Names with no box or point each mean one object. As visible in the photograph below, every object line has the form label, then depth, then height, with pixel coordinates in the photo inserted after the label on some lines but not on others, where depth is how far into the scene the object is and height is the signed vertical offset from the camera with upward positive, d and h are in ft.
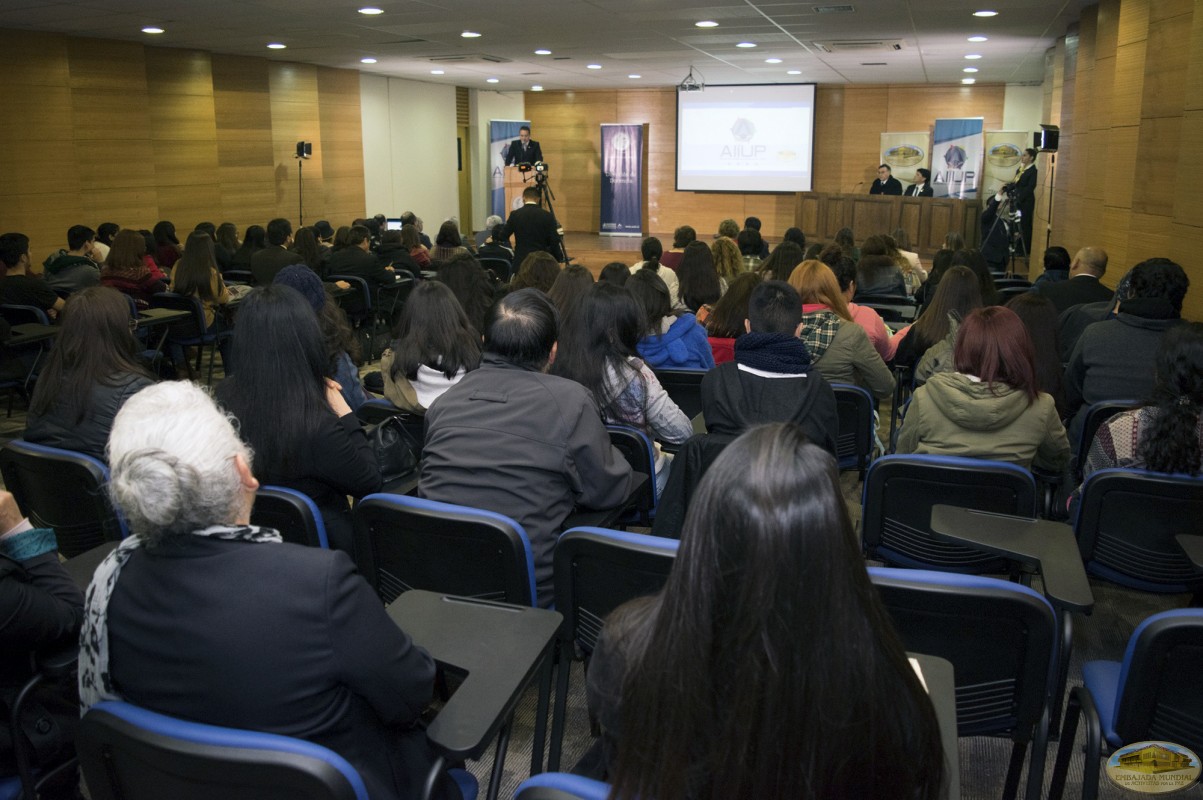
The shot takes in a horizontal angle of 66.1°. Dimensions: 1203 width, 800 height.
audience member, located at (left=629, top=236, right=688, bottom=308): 20.41 -1.05
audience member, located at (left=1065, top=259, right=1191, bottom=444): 12.08 -1.57
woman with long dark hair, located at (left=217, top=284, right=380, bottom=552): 8.29 -1.69
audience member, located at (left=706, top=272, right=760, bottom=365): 15.67 -1.68
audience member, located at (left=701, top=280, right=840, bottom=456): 9.45 -1.77
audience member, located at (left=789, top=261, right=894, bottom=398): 13.88 -2.02
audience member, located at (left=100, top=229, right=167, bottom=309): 22.40 -1.32
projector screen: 53.42 +4.58
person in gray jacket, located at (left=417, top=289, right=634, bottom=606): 7.79 -2.00
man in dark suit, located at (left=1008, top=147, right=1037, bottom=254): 38.73 +1.07
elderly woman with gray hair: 4.43 -1.93
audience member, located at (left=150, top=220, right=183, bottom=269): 28.68 -0.96
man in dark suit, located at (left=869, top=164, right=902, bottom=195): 48.37 +1.67
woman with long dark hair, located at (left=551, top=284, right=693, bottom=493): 10.69 -1.70
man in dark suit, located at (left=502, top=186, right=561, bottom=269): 30.04 -0.43
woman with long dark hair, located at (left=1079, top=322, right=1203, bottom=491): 8.60 -1.82
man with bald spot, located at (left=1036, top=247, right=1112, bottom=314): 17.79 -1.37
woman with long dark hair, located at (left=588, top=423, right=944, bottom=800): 3.13 -1.53
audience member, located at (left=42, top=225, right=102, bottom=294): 23.07 -1.42
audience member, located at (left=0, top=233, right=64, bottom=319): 20.57 -1.52
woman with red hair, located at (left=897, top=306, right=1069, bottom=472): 9.66 -1.94
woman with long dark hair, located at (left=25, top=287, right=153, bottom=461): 10.02 -1.80
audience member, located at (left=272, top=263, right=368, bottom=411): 12.91 -1.67
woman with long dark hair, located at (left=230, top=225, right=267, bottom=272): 28.04 -0.97
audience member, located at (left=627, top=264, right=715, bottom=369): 14.05 -1.80
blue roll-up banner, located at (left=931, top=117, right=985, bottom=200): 51.11 +3.28
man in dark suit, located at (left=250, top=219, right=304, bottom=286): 24.70 -1.21
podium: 60.13 +1.92
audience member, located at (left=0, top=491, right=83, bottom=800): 5.43 -2.45
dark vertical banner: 59.98 +2.38
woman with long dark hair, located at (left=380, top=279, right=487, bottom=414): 11.77 -1.75
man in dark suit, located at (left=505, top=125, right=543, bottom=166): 53.47 +3.74
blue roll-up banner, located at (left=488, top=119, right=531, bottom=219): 58.23 +3.78
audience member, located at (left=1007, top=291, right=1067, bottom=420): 12.70 -1.73
